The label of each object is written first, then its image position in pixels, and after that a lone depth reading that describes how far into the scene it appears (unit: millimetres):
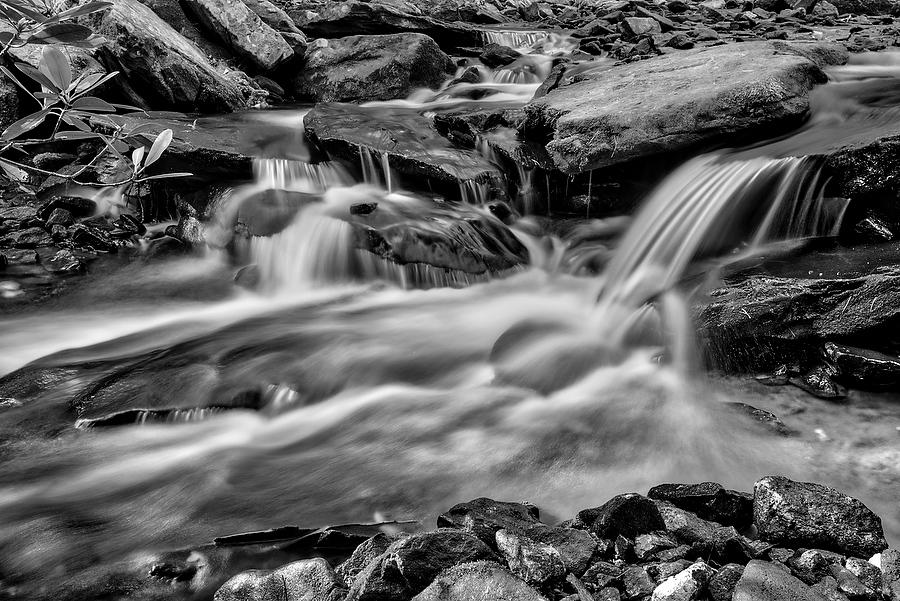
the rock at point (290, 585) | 2336
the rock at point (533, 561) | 2271
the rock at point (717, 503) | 2889
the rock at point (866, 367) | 4262
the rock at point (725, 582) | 2108
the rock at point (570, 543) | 2414
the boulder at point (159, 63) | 8984
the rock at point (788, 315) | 4379
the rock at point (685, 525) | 2633
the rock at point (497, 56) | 13016
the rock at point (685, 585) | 2131
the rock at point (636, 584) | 2247
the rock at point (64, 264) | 6910
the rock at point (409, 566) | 2166
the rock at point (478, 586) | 2014
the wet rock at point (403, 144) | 7852
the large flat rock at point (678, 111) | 6605
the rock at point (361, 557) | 2496
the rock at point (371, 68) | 11484
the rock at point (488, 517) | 2609
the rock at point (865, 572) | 2270
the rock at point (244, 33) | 11414
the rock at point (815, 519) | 2547
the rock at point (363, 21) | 13258
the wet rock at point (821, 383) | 4309
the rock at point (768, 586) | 2039
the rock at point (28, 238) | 7148
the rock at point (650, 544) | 2531
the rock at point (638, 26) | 14234
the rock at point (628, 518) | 2645
